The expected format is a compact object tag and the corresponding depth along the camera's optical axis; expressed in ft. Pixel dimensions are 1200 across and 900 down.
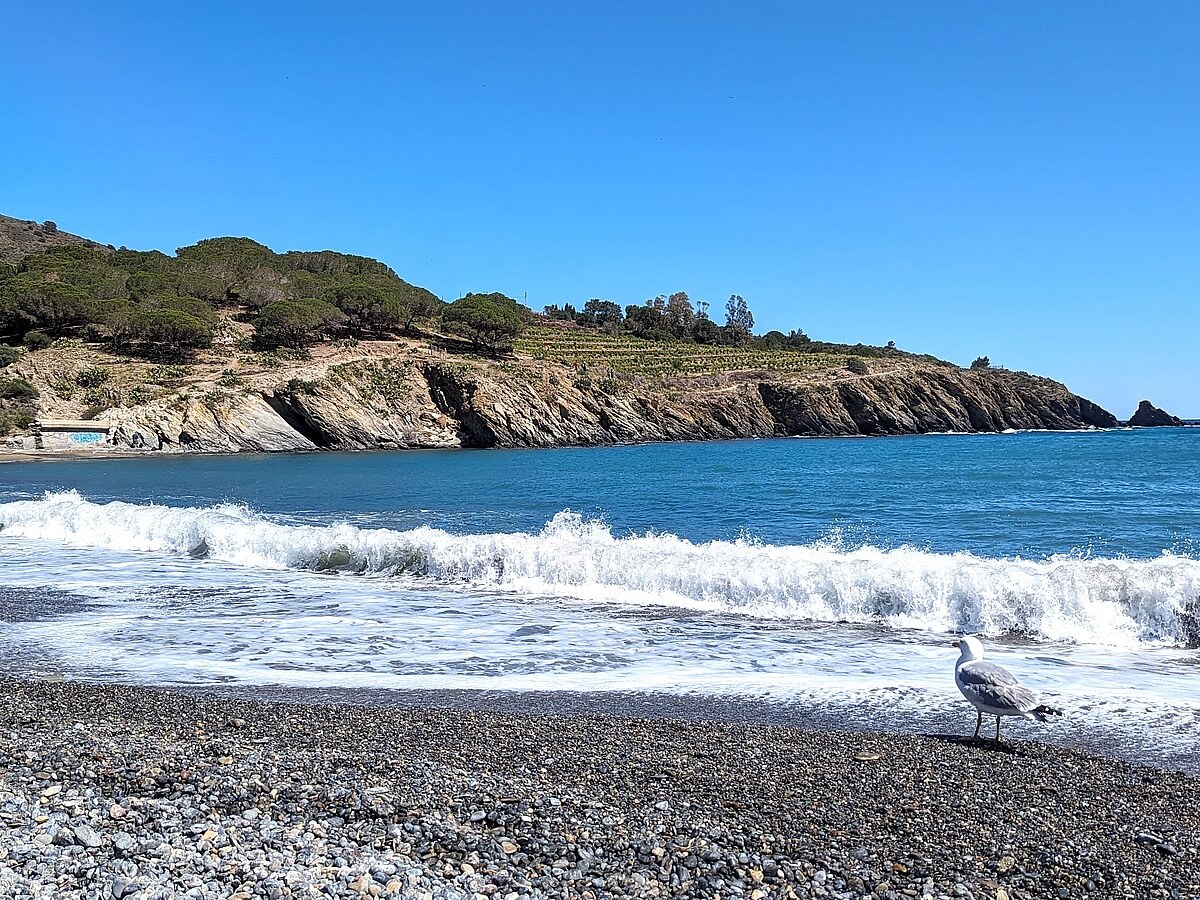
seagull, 22.89
